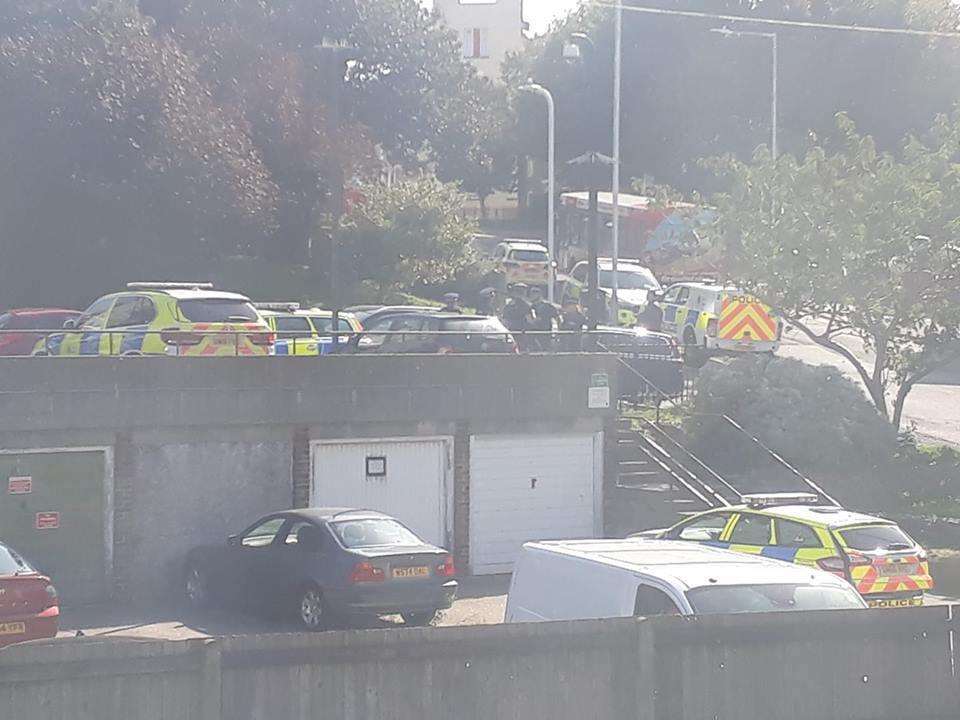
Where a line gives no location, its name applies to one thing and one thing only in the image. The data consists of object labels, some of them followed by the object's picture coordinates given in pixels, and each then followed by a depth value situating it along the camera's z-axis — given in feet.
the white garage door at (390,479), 72.18
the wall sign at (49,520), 65.77
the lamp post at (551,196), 126.93
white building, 315.78
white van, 36.50
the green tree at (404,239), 148.25
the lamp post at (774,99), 157.17
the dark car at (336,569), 56.13
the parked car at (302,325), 82.99
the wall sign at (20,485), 65.16
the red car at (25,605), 46.16
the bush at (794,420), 87.15
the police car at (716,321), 114.21
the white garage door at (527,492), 75.56
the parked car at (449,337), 81.56
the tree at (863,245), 88.48
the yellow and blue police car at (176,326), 72.90
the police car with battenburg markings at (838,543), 53.06
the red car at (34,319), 90.10
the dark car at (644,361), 91.91
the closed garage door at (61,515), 65.21
